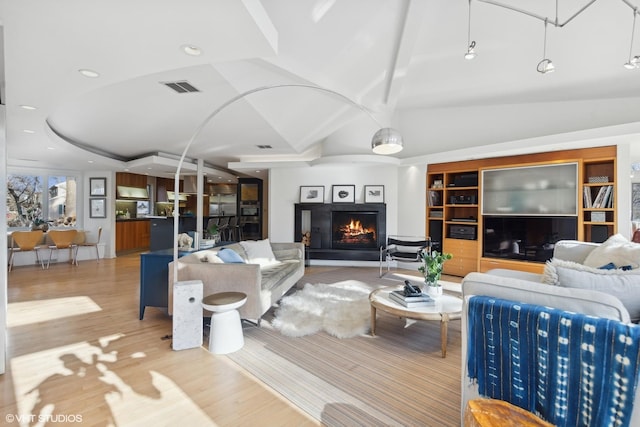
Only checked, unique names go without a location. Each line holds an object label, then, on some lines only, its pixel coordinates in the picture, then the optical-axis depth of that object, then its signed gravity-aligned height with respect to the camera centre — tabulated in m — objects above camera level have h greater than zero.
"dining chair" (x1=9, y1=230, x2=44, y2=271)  6.33 -0.65
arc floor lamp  2.86 +0.66
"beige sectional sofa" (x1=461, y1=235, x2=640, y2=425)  1.49 -0.42
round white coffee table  2.78 -0.89
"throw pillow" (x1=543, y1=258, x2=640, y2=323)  1.85 -0.40
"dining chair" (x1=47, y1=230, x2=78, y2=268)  6.78 -0.65
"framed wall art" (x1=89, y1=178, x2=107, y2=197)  8.05 +0.61
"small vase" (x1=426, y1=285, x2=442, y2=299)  3.32 -0.82
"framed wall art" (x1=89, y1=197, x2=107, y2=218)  8.07 +0.07
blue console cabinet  3.54 -0.78
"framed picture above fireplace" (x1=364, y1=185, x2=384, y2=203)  6.93 +0.43
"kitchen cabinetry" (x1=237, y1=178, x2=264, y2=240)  9.76 +0.23
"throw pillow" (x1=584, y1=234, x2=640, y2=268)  3.00 -0.38
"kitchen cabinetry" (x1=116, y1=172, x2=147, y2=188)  8.90 +0.93
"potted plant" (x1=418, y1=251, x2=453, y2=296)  3.32 -0.62
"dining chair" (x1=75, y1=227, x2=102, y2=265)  7.52 -0.83
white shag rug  3.30 -1.20
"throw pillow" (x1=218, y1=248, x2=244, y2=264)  3.65 -0.53
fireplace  6.94 -0.36
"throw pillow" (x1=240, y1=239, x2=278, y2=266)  4.71 -0.62
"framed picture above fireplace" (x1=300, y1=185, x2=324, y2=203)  7.22 +0.44
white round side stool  2.81 -1.03
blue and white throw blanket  1.34 -0.70
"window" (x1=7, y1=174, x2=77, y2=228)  7.35 +0.23
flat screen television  5.10 -0.34
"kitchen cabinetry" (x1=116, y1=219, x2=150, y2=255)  8.63 -0.70
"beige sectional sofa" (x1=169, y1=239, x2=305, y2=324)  3.21 -0.71
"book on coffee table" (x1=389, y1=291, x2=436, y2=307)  3.05 -0.86
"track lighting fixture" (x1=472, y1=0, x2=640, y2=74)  2.76 +1.77
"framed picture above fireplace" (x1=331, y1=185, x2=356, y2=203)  7.07 +0.44
